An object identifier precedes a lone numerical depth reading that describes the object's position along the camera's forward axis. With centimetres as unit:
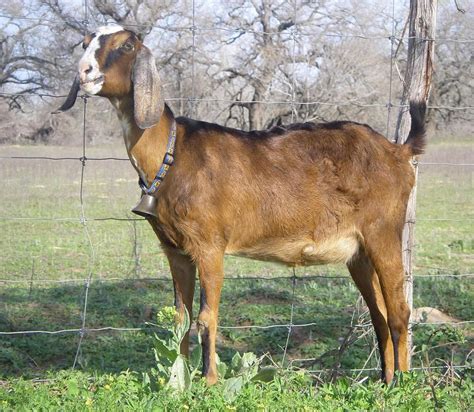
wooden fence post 535
